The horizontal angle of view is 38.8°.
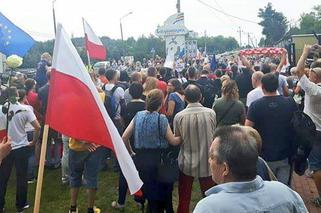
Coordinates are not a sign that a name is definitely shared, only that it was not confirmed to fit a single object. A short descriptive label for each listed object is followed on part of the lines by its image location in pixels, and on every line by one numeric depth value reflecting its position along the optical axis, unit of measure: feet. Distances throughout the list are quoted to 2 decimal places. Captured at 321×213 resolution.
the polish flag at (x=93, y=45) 28.96
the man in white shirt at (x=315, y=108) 17.54
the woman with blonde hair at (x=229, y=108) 19.08
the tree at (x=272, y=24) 314.55
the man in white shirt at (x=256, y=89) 21.40
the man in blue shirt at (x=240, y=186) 6.89
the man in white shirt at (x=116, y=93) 25.43
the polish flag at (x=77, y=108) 11.34
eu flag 19.16
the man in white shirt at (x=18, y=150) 19.85
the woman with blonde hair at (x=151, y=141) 17.02
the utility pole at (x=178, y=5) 78.74
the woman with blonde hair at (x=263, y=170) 9.68
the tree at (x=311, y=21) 272.51
